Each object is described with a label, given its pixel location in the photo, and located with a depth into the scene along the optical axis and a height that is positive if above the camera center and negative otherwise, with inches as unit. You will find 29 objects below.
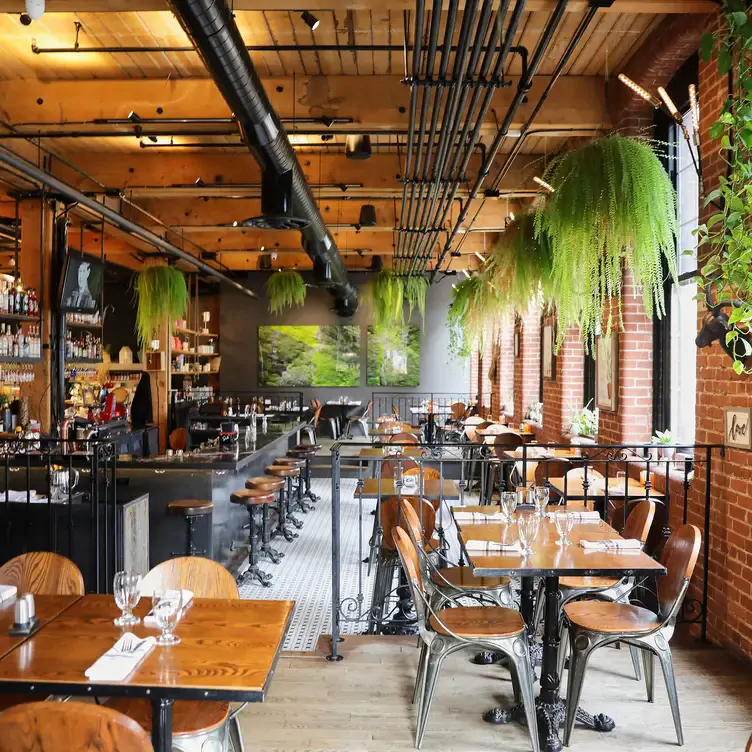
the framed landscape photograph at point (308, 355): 616.7 +19.9
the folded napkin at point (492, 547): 126.2 -29.6
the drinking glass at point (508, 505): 139.3 -24.3
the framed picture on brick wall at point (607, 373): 237.0 +1.6
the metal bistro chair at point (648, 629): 119.8 -42.1
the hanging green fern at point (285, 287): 432.8 +54.3
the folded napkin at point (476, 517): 155.6 -29.9
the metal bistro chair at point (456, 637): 116.8 -42.1
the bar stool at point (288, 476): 295.3 -40.5
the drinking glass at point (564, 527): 132.6 -27.4
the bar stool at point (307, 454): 354.9 -37.1
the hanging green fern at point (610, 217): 135.8 +30.6
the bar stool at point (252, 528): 229.3 -48.4
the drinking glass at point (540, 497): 145.2 -23.9
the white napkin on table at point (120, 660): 77.5 -31.4
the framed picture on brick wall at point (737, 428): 147.9 -10.6
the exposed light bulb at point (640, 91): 144.8 +58.5
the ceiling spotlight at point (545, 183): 150.6 +43.6
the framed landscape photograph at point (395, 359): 615.5 +16.3
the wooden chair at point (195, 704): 87.2 -41.4
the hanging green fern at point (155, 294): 357.4 +41.6
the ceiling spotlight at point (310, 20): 167.0 +82.4
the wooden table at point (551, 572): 116.3 -31.0
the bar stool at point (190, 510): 209.6 -38.1
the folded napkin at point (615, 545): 129.2 -29.9
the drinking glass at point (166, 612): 88.4 -28.5
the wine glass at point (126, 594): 93.4 -27.7
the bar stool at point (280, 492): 250.7 -45.6
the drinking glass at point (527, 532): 125.5 -26.5
